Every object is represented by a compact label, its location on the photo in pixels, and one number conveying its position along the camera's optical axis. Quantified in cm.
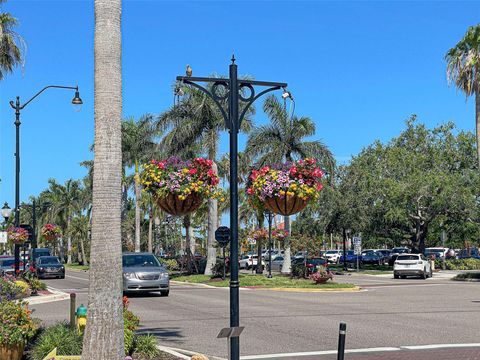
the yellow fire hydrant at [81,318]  1042
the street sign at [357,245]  4789
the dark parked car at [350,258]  6781
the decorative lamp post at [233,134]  795
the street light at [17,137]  2682
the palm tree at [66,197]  9025
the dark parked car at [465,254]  6740
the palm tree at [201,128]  3716
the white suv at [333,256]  7150
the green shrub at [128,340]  998
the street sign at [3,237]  2984
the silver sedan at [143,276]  2455
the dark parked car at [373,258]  6612
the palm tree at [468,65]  3256
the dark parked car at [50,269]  4484
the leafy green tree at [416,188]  4909
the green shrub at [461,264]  5320
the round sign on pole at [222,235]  3018
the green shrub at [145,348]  1017
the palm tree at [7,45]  2649
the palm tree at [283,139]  3819
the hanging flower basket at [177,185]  1192
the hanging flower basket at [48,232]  5781
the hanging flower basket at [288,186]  1471
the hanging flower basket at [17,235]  2916
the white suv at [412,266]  4138
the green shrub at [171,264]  4712
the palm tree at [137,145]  5281
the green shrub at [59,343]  941
